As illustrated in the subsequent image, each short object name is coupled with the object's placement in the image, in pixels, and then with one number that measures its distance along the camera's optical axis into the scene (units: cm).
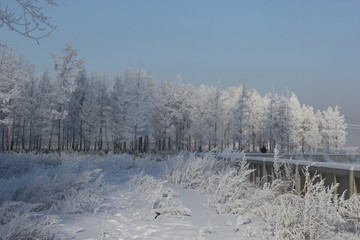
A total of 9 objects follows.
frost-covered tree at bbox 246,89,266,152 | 7160
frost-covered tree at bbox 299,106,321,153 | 7662
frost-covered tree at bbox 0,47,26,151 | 3922
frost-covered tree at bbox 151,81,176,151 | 5850
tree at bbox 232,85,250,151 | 5666
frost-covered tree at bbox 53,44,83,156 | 3717
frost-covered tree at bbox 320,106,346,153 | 8106
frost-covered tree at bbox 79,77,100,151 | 5591
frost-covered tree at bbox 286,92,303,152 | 6620
